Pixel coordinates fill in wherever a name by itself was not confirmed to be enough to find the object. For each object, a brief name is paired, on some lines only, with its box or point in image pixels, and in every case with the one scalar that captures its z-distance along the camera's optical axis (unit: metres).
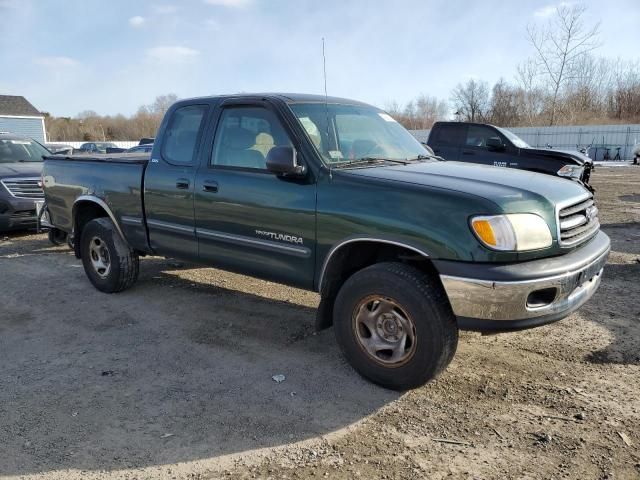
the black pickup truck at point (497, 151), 9.87
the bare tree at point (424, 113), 66.44
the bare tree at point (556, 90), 37.09
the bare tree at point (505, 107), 48.03
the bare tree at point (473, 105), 55.34
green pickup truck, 2.99
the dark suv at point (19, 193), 8.55
